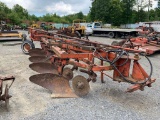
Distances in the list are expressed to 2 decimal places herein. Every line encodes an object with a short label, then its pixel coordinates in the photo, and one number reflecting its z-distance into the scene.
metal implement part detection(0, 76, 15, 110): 2.05
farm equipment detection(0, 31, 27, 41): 7.22
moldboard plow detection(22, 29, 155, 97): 2.37
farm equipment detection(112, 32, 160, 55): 5.62
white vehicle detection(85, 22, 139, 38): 10.51
